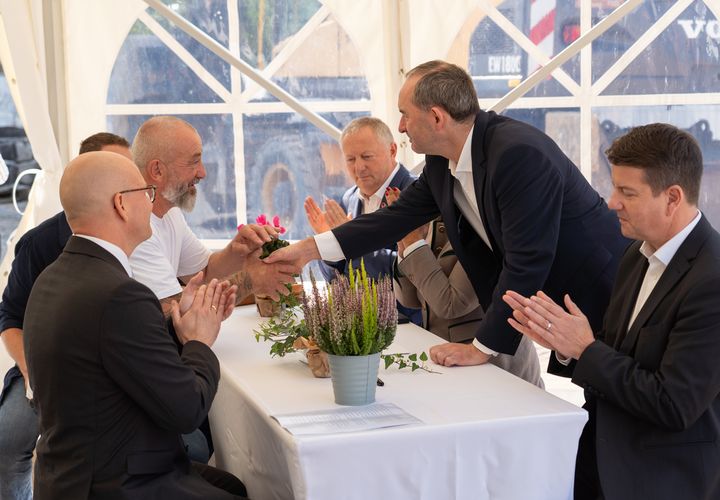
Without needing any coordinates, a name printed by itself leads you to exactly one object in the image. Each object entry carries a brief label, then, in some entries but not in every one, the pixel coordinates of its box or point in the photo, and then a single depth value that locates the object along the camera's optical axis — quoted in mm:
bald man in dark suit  2121
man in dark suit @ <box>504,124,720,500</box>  2217
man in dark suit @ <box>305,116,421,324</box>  4414
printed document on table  2117
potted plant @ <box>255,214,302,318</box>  3467
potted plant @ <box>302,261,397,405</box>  2260
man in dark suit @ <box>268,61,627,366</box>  2816
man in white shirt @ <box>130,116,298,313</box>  3355
